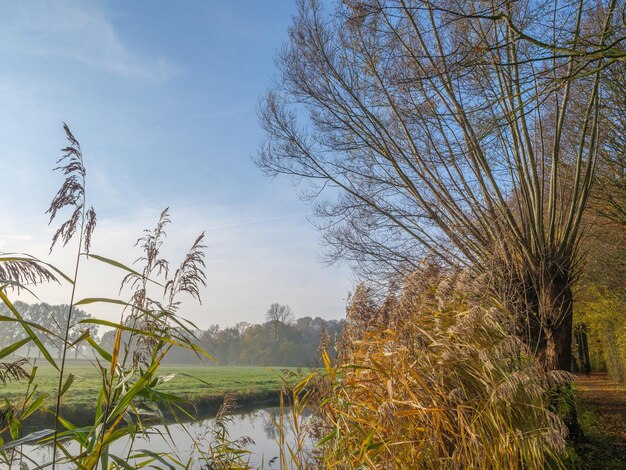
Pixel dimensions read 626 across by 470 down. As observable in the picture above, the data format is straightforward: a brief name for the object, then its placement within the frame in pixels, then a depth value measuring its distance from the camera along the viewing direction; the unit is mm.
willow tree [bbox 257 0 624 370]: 7453
